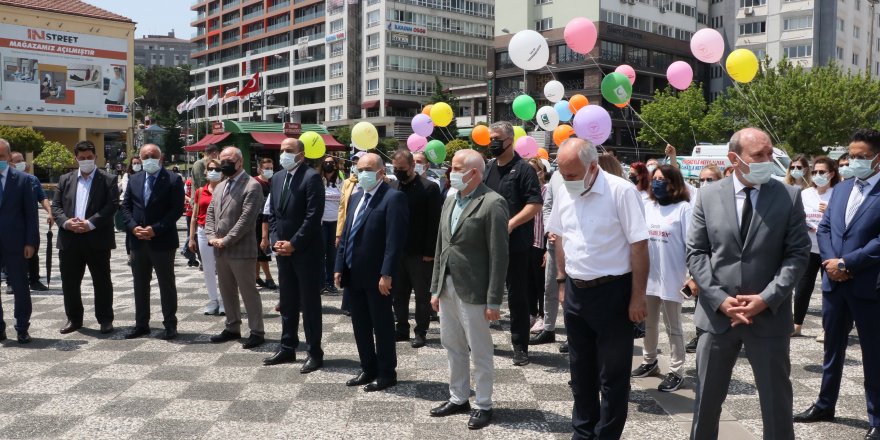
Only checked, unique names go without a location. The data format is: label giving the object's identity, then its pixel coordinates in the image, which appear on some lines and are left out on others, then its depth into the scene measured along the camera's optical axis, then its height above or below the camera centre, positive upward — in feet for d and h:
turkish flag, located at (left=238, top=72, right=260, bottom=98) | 114.21 +16.34
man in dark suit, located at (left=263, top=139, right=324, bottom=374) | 21.39 -1.82
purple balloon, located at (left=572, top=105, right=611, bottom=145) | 37.76 +3.37
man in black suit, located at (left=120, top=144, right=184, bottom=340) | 25.31 -1.65
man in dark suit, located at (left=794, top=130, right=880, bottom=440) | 15.52 -1.87
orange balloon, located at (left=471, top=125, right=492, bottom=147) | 47.91 +3.47
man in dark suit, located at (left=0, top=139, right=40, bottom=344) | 24.86 -1.76
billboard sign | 174.09 +28.14
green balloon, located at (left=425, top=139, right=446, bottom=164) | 39.22 +1.89
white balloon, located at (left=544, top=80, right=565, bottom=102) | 54.75 +7.41
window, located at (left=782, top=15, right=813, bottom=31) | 211.00 +49.95
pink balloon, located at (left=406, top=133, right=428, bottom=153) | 51.93 +3.24
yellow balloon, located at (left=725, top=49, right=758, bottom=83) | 40.91 +7.15
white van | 98.35 +4.33
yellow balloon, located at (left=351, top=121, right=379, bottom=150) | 40.50 +2.82
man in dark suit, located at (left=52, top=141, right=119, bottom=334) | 25.79 -1.85
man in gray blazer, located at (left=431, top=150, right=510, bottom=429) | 16.30 -1.98
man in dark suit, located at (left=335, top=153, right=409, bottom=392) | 19.08 -2.03
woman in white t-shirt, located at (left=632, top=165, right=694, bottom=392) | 18.97 -1.76
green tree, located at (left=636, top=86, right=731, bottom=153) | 169.78 +16.25
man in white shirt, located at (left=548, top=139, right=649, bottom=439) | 13.97 -1.67
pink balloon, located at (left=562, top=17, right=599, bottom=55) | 41.91 +9.12
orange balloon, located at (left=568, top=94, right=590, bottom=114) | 48.99 +5.86
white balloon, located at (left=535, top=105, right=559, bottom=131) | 52.95 +5.18
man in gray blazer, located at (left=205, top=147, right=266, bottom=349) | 24.22 -1.61
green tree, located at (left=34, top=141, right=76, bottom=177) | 118.97 +4.20
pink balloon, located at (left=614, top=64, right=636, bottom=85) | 45.03 +7.52
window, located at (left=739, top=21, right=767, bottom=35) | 222.48 +51.09
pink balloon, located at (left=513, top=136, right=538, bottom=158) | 39.50 +2.26
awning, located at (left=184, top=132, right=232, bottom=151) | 80.23 +5.20
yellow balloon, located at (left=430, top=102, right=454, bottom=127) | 47.26 +4.81
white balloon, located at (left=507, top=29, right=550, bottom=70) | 42.37 +8.21
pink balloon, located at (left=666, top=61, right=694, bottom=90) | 44.29 +7.17
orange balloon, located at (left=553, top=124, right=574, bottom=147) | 48.16 +3.73
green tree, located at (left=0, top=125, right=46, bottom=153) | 122.42 +7.87
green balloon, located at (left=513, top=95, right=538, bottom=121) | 47.57 +5.39
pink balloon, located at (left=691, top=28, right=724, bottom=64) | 41.78 +8.50
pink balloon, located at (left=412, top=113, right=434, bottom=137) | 48.83 +4.20
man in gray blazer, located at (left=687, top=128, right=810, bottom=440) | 12.28 -1.55
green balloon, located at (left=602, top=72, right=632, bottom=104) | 41.09 +5.84
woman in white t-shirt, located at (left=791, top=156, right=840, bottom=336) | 24.72 -0.61
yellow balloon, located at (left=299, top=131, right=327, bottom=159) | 44.57 +2.46
